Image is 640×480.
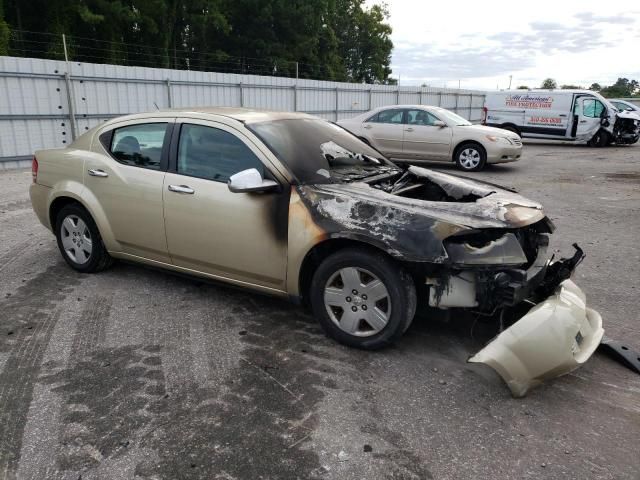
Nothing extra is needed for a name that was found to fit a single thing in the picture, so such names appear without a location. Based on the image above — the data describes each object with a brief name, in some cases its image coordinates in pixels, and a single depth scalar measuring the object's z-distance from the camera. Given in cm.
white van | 1822
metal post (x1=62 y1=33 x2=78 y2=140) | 1247
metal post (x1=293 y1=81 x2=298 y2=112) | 1877
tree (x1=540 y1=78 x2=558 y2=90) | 6383
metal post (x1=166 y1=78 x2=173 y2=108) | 1464
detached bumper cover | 290
